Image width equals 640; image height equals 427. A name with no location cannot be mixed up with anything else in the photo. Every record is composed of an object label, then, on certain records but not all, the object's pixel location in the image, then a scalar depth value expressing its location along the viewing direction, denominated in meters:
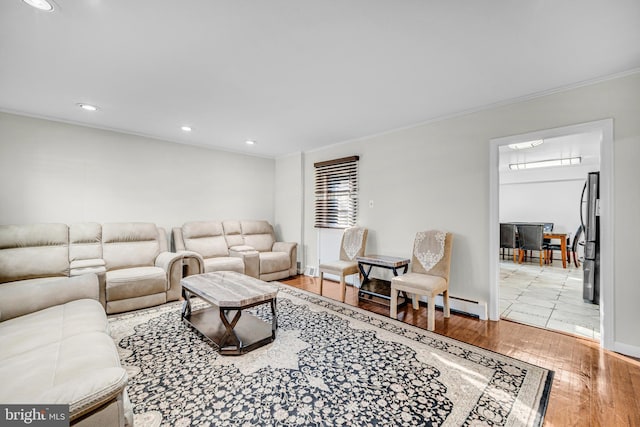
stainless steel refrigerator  3.43
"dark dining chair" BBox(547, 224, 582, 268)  6.39
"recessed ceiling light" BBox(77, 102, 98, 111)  3.23
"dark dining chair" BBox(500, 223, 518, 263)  6.75
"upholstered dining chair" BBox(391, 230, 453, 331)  2.95
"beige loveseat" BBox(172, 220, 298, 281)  4.28
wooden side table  3.57
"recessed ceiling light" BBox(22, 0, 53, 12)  1.65
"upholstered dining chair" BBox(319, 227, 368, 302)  3.87
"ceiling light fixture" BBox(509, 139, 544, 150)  4.69
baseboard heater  3.21
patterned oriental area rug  1.67
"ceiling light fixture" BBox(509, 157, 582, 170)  6.41
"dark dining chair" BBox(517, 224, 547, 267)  6.47
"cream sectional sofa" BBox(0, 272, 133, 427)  1.12
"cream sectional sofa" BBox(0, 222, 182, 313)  3.17
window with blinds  4.68
